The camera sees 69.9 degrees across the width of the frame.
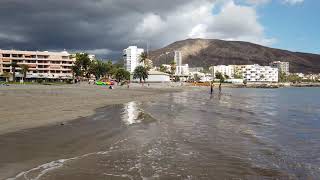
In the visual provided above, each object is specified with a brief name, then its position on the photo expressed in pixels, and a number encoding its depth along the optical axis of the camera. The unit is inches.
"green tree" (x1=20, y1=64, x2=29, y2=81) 3457.5
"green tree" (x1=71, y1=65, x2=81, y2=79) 3545.5
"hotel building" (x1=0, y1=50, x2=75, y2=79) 3796.7
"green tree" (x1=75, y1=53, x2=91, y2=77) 3548.6
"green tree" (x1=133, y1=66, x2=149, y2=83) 3985.1
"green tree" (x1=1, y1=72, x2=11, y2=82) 3473.2
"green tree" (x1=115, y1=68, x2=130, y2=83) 4267.8
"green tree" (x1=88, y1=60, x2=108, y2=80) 3903.5
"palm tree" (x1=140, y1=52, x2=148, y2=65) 4638.3
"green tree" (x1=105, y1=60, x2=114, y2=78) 4340.0
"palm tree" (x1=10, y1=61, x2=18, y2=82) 3435.9
